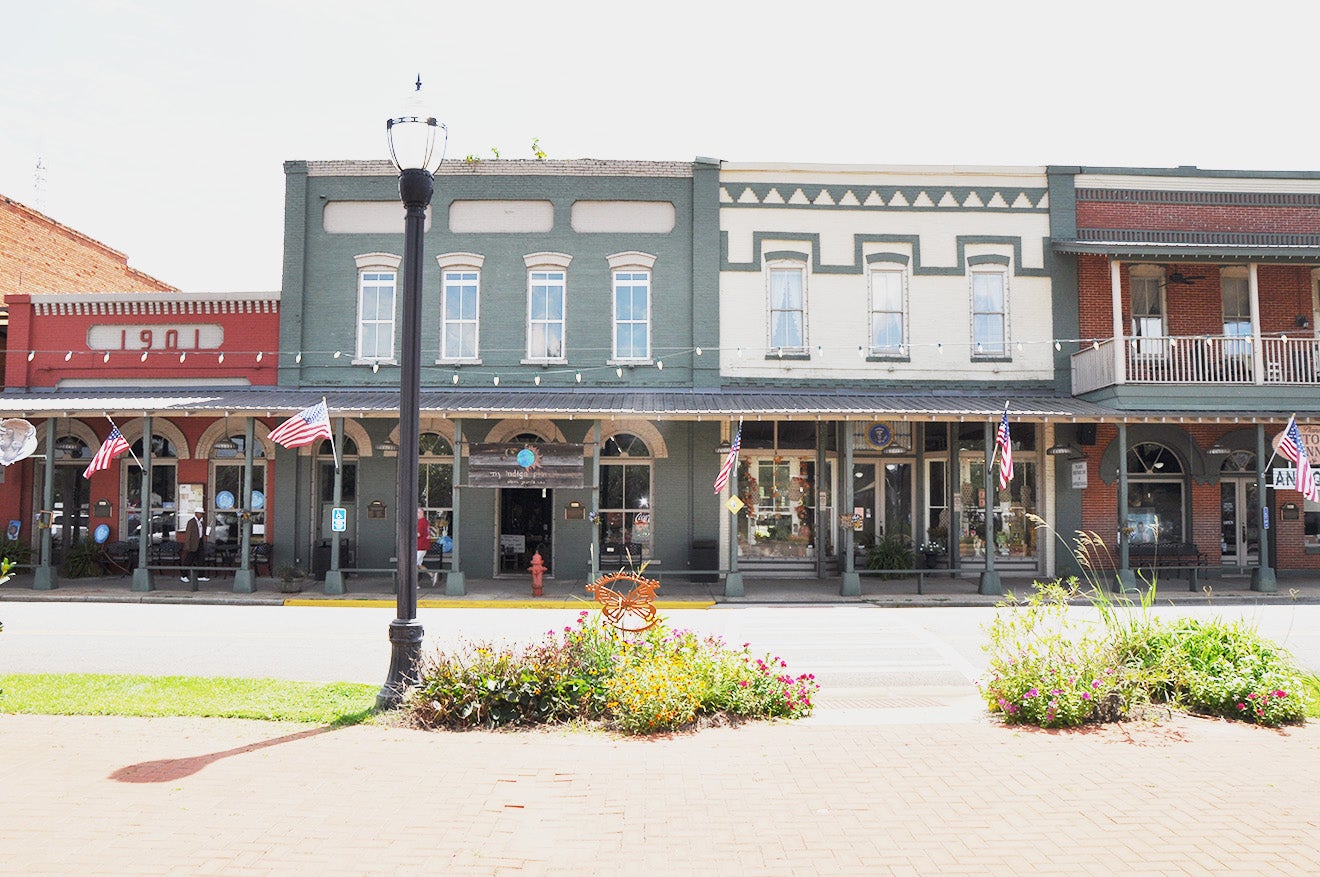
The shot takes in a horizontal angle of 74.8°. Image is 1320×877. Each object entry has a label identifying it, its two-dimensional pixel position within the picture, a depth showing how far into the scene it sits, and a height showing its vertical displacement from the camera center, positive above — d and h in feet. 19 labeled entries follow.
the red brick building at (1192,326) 60.90 +12.92
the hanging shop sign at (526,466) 56.80 +2.23
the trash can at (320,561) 61.05 -4.33
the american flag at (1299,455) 51.34 +2.74
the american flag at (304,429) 49.67 +4.12
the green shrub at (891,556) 61.16 -4.00
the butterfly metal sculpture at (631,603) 26.22 -3.17
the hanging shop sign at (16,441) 44.01 +3.03
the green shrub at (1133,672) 22.94 -4.78
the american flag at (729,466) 53.06 +2.11
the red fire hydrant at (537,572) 52.75 -4.42
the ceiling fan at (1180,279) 63.82 +16.31
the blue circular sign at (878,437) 62.03 +4.52
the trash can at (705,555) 59.67 -3.81
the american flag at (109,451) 53.42 +3.02
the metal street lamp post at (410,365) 24.16 +3.94
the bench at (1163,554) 60.85 -3.83
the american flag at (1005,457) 51.37 +2.56
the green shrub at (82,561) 61.46 -4.37
